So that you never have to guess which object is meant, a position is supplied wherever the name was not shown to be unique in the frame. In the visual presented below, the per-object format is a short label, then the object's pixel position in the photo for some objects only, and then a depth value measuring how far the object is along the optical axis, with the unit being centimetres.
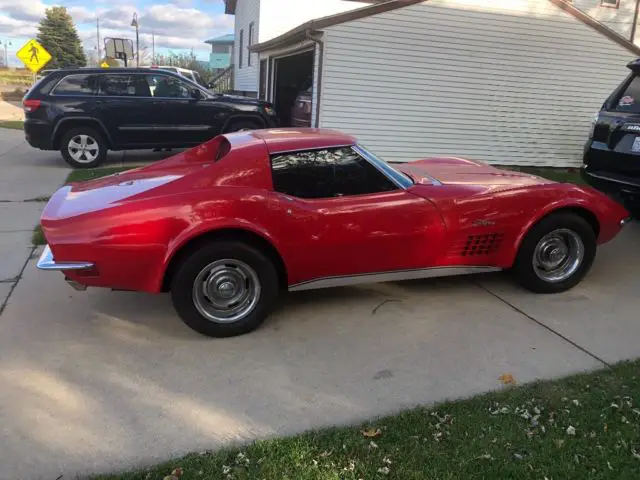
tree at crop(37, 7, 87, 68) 5562
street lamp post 3319
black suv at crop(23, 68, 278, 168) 1047
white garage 1120
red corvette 362
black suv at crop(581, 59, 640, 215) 552
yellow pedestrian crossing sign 2111
